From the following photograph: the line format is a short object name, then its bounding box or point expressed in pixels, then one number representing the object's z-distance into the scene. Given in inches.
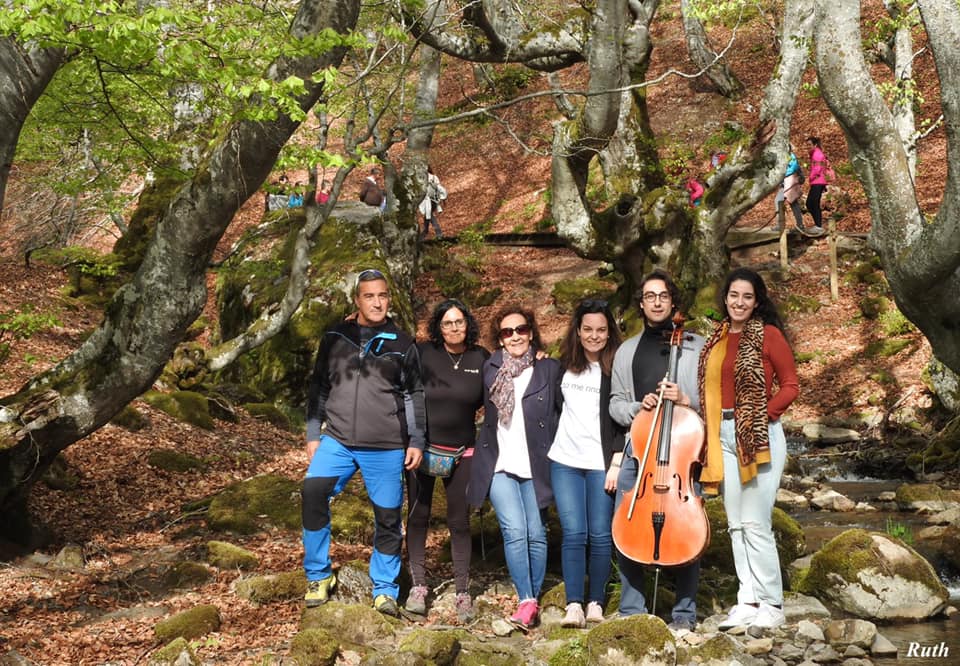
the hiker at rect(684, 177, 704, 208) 666.2
